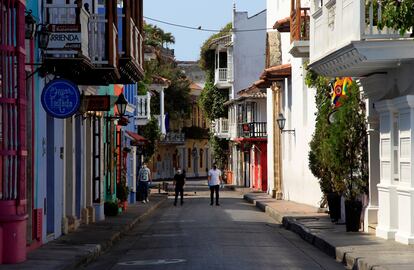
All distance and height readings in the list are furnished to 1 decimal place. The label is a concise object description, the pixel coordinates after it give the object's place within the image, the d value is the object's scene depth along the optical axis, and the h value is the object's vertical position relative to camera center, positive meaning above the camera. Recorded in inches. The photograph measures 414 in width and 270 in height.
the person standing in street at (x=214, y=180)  1638.8 -36.8
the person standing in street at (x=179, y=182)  1689.7 -41.1
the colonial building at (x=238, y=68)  2802.7 +262.8
